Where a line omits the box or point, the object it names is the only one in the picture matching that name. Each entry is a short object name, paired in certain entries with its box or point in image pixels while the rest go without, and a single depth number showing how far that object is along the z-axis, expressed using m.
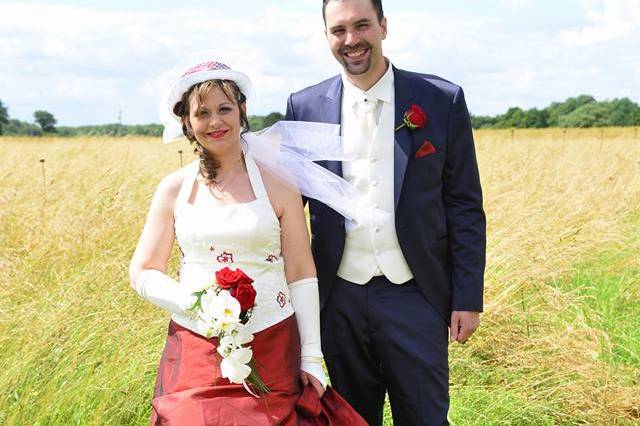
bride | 2.46
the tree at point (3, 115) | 42.80
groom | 2.79
